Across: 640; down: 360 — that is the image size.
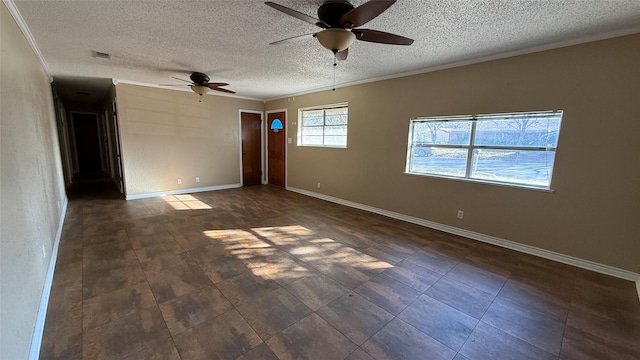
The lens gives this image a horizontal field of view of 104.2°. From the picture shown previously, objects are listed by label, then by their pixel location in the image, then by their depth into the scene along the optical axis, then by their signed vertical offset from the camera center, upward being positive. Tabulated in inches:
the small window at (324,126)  214.1 +17.1
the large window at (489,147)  121.4 +0.8
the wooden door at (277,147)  271.1 -3.9
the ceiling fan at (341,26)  72.6 +37.2
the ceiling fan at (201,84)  165.0 +39.3
